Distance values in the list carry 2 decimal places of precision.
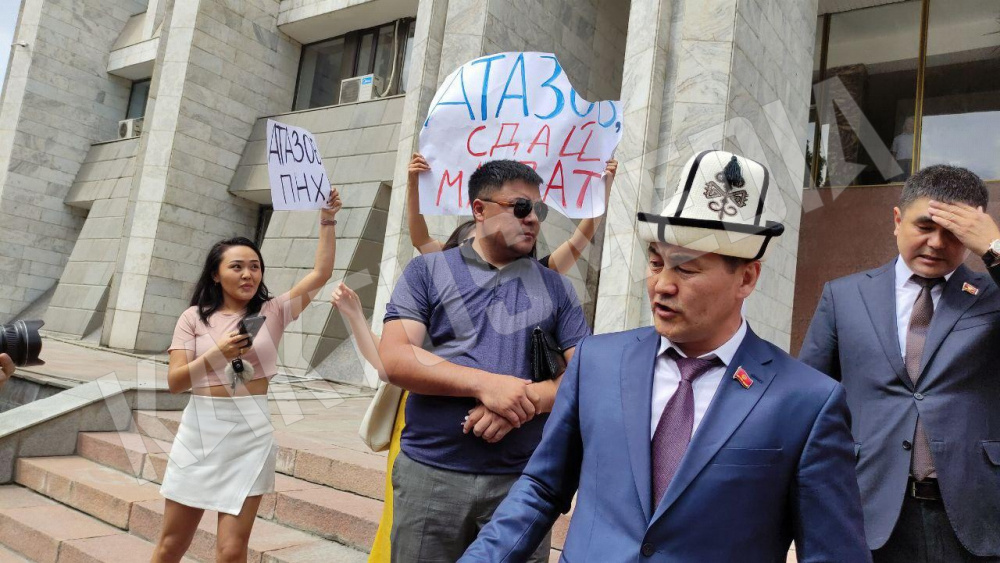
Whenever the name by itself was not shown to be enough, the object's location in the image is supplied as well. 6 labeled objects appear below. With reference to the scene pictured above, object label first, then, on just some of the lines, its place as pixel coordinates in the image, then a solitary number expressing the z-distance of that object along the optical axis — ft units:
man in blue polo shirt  7.29
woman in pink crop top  10.08
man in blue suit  4.46
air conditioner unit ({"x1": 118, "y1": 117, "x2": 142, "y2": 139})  60.34
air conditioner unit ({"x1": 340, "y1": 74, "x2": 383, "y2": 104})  45.96
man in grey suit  6.84
